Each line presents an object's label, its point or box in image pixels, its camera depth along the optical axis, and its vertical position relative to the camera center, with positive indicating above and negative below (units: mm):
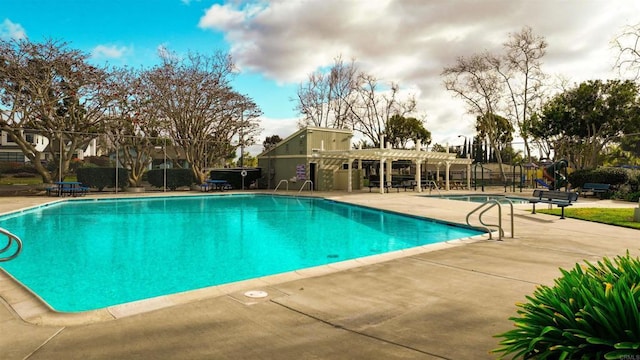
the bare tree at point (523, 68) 29000 +8725
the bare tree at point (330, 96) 37938 +8311
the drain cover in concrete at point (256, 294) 3893 -1219
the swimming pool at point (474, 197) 18844 -1049
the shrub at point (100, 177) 19797 +5
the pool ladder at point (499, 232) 7366 -1077
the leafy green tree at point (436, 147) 49325 +4036
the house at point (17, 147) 17641 +1445
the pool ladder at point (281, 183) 23228 -342
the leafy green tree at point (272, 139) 59103 +6047
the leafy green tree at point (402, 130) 42781 +5539
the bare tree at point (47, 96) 18094 +4098
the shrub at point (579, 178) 19750 +0
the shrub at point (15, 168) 17625 +425
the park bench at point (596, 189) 18062 -523
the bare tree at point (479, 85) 31312 +7851
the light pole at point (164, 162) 21797 +858
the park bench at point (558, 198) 10531 -569
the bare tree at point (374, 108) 38531 +7263
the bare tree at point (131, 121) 21141 +3217
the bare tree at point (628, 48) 14961 +5359
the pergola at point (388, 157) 21250 +1265
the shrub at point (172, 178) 22188 -46
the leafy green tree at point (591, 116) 21750 +3711
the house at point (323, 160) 22500 +1129
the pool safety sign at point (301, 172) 23125 +334
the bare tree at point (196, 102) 22906 +4702
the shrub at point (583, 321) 1966 -806
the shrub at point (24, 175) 17984 +95
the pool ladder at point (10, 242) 3607 -620
